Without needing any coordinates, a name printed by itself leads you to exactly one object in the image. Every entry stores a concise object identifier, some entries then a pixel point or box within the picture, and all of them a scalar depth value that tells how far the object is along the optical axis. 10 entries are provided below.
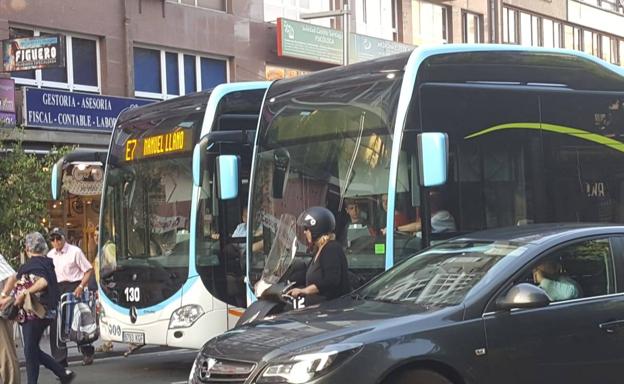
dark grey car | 5.35
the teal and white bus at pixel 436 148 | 8.07
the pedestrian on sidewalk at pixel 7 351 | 8.88
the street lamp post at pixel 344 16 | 17.98
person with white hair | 9.08
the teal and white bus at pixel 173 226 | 9.77
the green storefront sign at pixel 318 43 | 24.39
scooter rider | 7.45
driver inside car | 5.96
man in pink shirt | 11.75
